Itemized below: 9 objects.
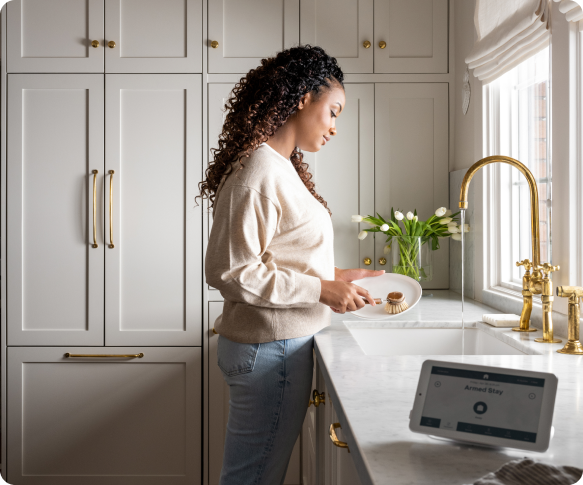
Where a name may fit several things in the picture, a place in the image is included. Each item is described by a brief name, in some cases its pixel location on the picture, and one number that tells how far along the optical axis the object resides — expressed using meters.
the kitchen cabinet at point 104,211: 2.36
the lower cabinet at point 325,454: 1.11
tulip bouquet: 2.21
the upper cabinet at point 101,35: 2.35
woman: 1.14
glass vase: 2.21
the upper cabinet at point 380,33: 2.39
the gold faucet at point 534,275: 1.36
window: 1.83
